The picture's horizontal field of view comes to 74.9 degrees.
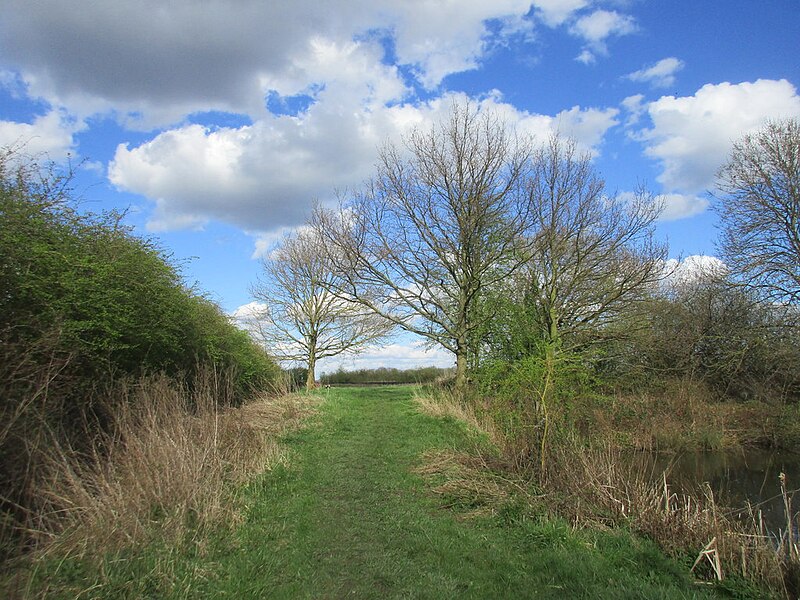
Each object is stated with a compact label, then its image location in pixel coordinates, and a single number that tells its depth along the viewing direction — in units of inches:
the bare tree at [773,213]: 740.6
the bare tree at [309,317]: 1259.8
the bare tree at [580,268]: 810.2
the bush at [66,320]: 220.5
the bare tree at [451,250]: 780.6
